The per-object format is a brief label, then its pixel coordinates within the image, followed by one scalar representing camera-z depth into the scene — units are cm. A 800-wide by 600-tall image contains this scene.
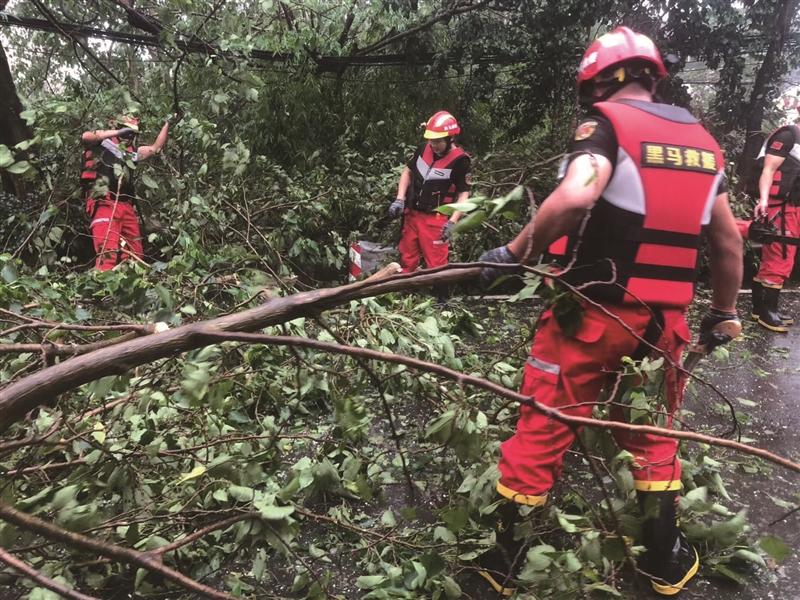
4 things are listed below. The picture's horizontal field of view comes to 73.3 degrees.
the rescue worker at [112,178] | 390
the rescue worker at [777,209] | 459
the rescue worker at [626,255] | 166
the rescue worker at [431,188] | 474
